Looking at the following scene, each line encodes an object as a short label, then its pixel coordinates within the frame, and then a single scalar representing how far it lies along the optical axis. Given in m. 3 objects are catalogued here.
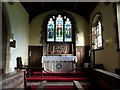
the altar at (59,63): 3.98
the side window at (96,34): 4.02
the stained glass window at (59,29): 4.82
